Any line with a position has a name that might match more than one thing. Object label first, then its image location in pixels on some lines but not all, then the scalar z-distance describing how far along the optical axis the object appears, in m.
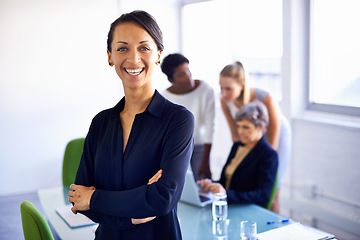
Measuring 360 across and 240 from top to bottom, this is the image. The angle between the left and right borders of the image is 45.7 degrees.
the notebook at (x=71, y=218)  2.06
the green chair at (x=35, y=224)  1.50
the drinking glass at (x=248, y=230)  1.80
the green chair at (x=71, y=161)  2.87
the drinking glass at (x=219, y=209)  2.07
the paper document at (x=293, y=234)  1.79
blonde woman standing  3.17
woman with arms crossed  1.29
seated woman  2.37
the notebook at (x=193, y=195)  2.24
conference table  1.94
